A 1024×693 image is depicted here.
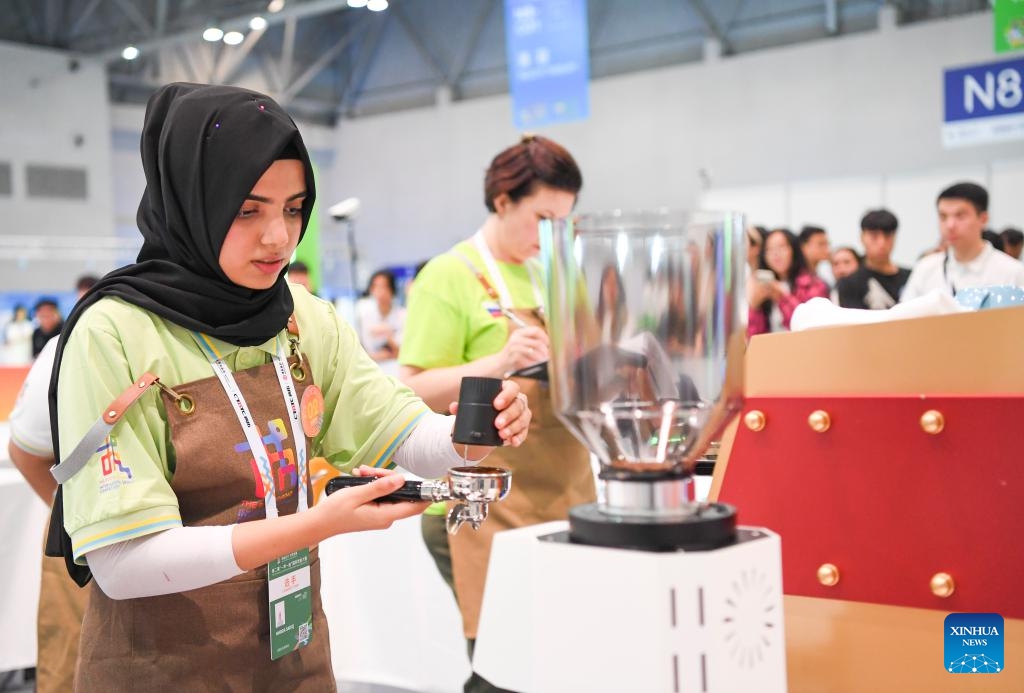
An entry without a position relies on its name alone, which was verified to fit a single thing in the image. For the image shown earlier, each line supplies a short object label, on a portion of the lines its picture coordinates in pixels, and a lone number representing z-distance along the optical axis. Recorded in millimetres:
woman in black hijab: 1181
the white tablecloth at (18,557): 3064
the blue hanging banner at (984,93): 5918
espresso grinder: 789
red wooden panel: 1014
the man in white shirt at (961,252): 3680
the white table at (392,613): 2867
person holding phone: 4672
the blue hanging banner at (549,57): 7891
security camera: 7334
